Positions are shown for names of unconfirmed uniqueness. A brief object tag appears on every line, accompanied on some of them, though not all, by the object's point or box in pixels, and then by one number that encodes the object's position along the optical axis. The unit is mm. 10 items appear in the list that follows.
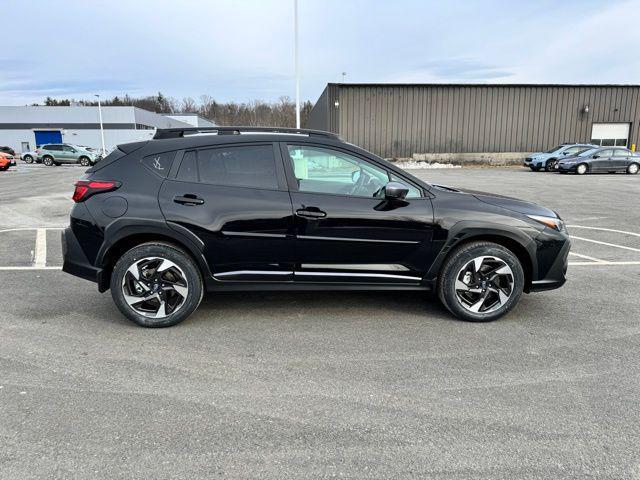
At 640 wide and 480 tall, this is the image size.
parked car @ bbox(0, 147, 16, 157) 41062
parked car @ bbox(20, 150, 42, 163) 42375
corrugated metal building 33094
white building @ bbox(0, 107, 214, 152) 64938
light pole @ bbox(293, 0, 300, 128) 20875
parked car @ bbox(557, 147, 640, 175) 24609
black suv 4105
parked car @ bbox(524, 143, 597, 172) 26184
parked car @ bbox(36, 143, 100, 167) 38719
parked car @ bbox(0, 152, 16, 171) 29569
